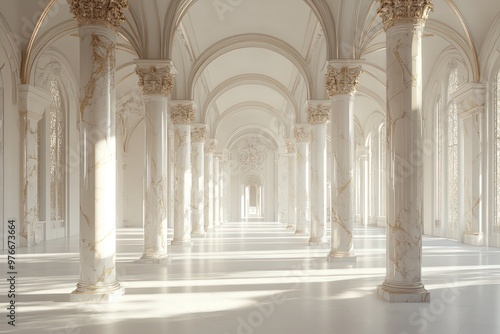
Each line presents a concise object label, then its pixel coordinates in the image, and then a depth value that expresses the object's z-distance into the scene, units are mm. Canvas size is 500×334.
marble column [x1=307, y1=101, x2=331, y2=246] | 15797
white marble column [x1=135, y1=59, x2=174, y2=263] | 12375
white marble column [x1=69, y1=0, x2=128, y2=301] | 7719
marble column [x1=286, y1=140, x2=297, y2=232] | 25588
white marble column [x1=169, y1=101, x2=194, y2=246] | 16938
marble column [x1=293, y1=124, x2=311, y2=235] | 21281
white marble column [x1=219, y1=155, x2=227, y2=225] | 33812
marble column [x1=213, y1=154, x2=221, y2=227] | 30684
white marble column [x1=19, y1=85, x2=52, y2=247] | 16266
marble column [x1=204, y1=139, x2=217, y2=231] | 25422
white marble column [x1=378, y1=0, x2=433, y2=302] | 7715
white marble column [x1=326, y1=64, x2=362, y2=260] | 12250
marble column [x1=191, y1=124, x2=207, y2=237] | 21188
